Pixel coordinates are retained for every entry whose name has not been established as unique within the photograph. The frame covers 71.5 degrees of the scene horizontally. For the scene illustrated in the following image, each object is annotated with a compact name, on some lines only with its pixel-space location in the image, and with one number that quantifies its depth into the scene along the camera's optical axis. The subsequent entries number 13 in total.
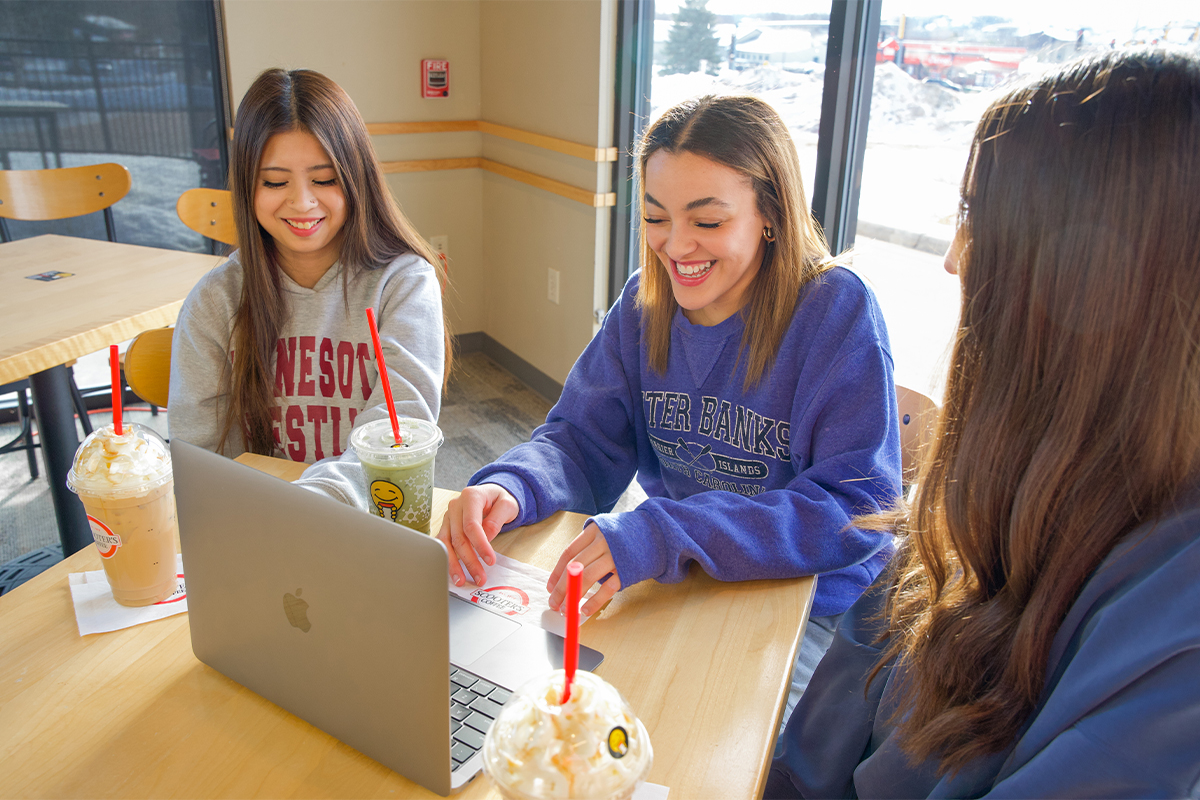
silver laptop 0.60
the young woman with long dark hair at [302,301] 1.37
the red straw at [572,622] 0.49
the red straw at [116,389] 0.82
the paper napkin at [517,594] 0.87
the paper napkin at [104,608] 0.86
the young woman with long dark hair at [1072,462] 0.57
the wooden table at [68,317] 1.66
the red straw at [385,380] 0.92
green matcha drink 0.95
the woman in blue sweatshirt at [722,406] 0.94
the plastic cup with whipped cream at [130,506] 0.85
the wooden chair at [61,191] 2.60
